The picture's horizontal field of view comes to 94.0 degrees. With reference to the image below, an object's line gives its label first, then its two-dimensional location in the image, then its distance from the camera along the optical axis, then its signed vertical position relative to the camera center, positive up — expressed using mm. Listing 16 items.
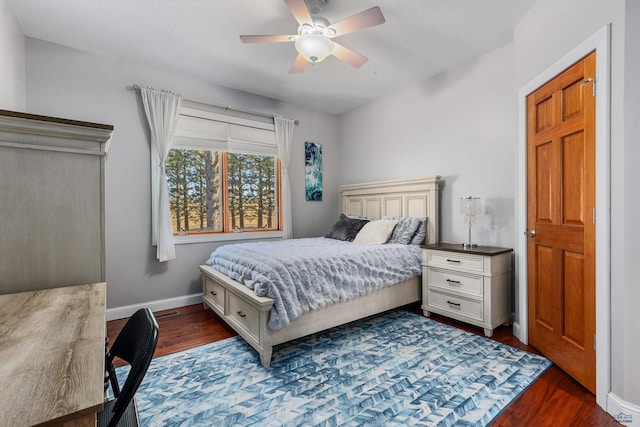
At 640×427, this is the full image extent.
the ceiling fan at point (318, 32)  1986 +1303
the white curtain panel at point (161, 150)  3193 +676
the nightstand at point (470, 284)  2566 -698
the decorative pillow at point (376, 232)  3360 -259
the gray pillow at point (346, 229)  3697 -241
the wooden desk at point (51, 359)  526 -335
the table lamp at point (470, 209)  2871 -7
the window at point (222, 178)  3467 +415
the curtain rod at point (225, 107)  3133 +1293
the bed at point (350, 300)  2158 -766
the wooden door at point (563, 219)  1751 -81
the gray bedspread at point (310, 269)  2170 -507
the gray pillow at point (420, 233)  3350 -281
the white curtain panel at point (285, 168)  4121 +590
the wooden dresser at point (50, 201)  1204 +52
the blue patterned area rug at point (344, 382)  1584 -1089
